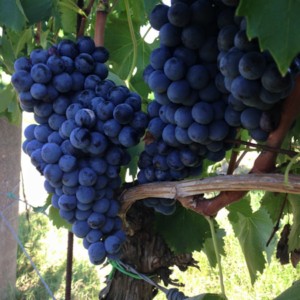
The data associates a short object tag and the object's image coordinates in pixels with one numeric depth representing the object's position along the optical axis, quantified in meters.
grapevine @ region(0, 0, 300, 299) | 0.53
